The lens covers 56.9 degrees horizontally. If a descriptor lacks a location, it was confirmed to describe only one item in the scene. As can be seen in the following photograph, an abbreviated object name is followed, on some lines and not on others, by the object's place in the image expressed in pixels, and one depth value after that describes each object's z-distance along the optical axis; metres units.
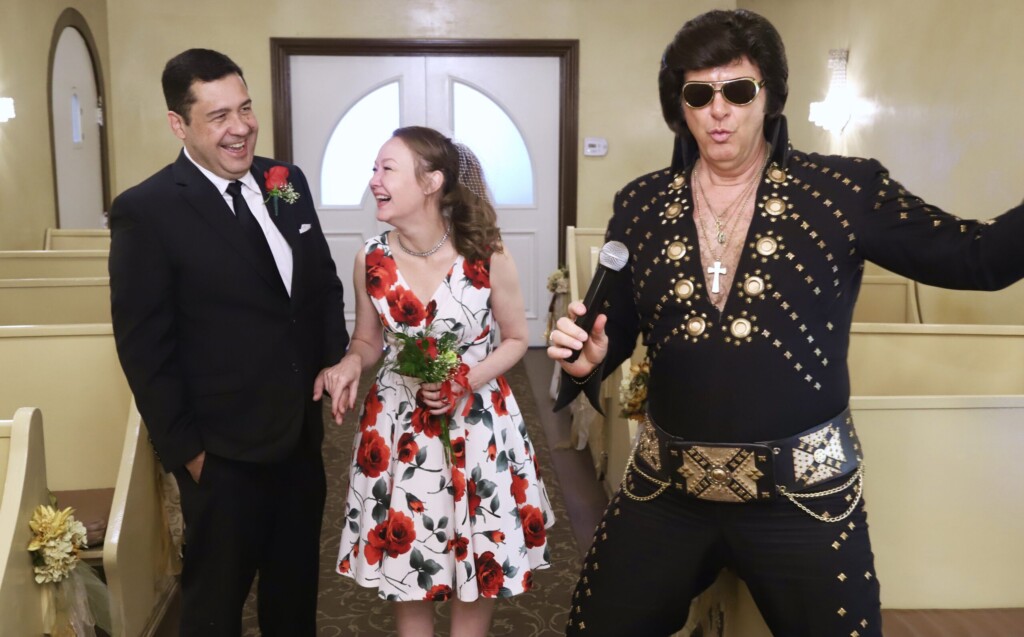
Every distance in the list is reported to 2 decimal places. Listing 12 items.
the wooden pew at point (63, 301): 4.02
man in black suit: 2.11
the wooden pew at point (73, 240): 5.81
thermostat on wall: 7.92
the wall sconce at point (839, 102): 5.92
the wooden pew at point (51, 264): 4.82
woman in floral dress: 2.24
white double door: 7.78
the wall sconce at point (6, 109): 5.20
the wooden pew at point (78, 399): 2.98
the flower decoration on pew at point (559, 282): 5.63
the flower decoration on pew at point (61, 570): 2.00
